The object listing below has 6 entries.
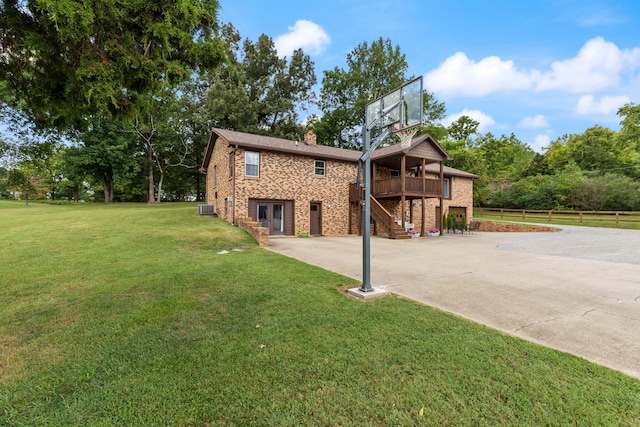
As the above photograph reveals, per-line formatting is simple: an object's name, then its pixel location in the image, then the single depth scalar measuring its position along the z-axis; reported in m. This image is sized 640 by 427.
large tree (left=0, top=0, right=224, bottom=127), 3.07
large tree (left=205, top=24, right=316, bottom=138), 31.64
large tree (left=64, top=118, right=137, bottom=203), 28.76
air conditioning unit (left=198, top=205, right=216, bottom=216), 19.17
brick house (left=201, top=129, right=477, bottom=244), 15.45
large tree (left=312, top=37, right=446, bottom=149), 35.28
